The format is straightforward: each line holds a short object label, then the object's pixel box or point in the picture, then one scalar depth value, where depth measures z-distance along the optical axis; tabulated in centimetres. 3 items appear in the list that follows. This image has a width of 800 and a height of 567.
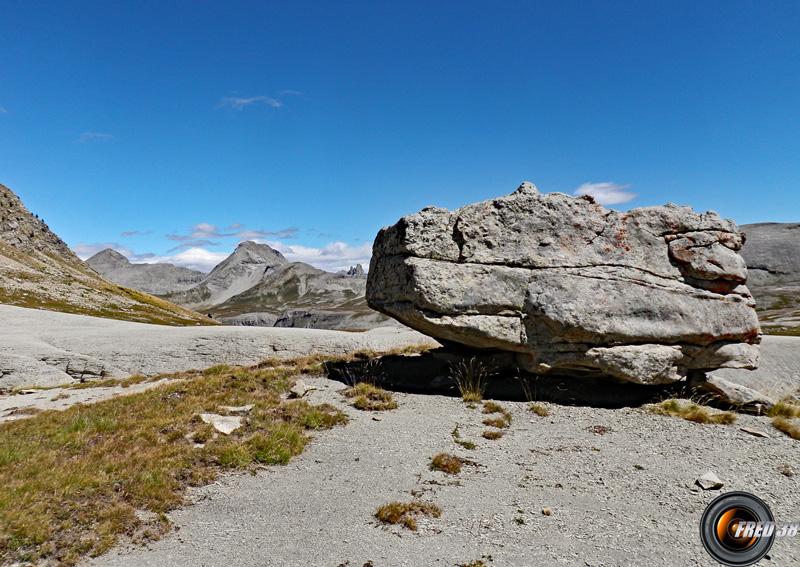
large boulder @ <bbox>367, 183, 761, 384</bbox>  1688
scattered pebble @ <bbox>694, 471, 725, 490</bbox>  1041
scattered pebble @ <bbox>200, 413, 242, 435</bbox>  1345
